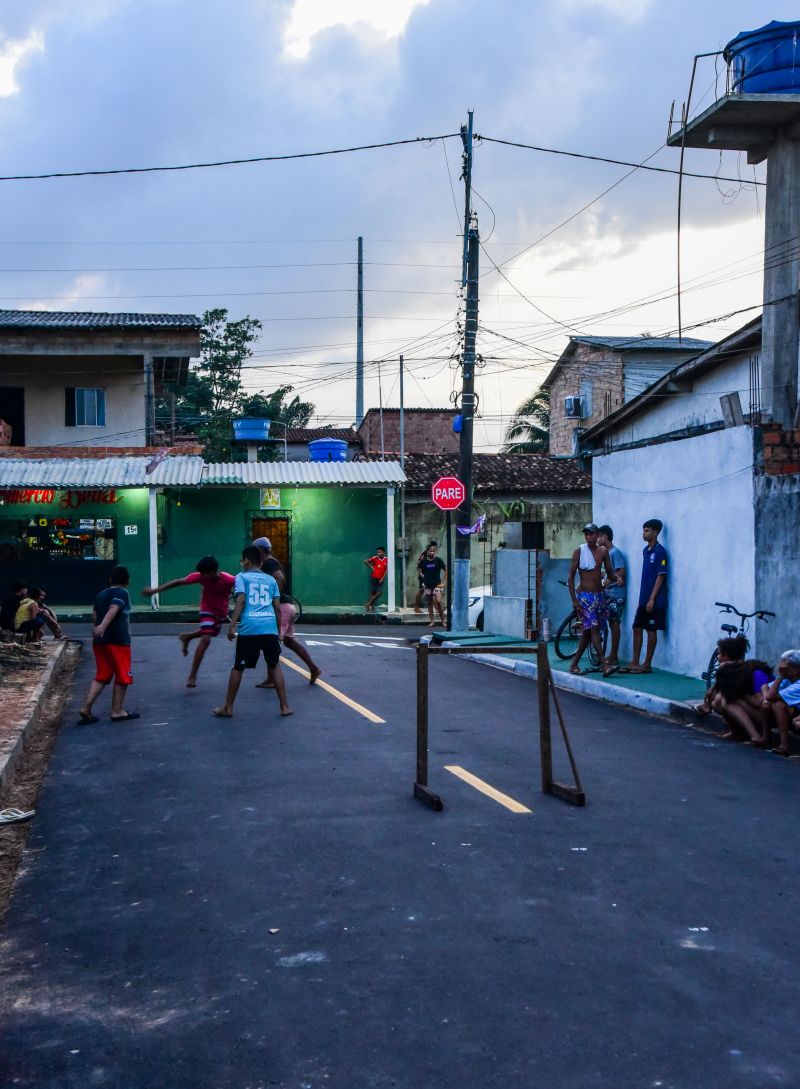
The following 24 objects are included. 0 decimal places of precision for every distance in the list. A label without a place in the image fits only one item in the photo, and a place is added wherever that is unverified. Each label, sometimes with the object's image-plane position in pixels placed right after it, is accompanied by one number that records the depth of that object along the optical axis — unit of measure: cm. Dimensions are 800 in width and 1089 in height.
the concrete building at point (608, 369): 3997
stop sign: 2392
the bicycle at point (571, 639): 1603
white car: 2602
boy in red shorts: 1159
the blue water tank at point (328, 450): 3547
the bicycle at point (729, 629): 1241
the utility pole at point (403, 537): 3194
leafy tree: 4878
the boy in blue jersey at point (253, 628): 1167
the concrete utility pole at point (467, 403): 2279
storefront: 3027
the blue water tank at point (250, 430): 3416
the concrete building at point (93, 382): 3153
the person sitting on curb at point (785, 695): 999
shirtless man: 1530
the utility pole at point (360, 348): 5447
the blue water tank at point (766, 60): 1923
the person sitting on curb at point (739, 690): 1081
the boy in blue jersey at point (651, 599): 1497
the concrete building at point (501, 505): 3503
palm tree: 4938
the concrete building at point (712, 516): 1266
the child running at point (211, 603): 1364
